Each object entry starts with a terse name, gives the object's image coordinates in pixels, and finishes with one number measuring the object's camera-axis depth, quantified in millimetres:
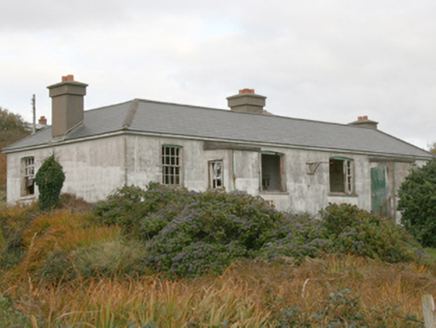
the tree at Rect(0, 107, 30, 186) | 45062
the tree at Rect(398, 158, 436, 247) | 19828
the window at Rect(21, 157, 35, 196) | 26281
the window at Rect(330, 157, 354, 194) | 28922
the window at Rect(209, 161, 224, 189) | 23594
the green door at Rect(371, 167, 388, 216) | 29500
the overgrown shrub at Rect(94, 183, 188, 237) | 15312
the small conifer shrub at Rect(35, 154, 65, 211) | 20203
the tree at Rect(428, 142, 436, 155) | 56825
